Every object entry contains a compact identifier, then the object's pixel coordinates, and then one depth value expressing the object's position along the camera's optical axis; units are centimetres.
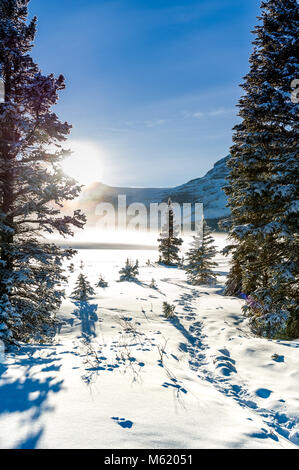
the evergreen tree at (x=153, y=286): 1834
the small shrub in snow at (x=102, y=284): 1848
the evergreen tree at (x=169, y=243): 3569
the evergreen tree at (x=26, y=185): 636
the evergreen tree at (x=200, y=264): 2584
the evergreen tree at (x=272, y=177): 779
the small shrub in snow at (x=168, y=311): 1092
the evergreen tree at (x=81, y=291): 1361
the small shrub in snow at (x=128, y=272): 2244
